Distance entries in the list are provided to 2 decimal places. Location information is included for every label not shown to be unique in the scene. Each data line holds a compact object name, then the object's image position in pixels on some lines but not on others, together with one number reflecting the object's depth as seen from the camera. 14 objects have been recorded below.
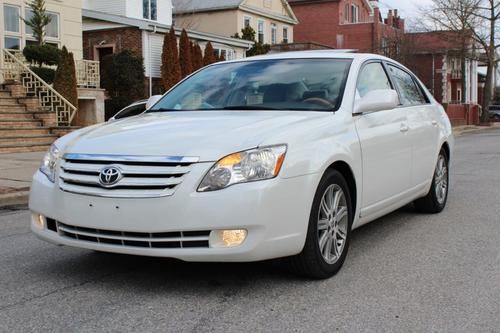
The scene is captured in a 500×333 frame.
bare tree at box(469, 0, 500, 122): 40.56
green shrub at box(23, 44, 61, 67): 18.83
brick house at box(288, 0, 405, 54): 48.59
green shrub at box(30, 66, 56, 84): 19.08
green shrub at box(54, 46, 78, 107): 18.16
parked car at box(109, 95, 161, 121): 12.19
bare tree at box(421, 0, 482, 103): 40.00
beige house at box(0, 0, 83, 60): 20.05
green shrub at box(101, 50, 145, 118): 24.48
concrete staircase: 15.40
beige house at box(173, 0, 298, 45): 37.75
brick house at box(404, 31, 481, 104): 43.19
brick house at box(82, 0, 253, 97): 27.02
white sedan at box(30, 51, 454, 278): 3.81
